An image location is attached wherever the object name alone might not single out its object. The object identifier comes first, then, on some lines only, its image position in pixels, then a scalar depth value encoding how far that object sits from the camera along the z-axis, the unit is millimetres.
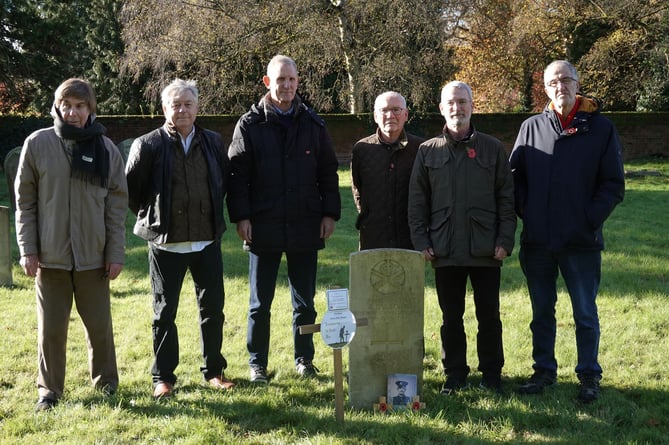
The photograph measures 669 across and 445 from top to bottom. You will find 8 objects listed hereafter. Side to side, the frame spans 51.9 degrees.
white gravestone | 4574
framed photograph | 4645
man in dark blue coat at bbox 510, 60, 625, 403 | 4656
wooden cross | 4258
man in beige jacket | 4387
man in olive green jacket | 4668
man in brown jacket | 5047
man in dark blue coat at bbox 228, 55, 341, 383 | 5027
